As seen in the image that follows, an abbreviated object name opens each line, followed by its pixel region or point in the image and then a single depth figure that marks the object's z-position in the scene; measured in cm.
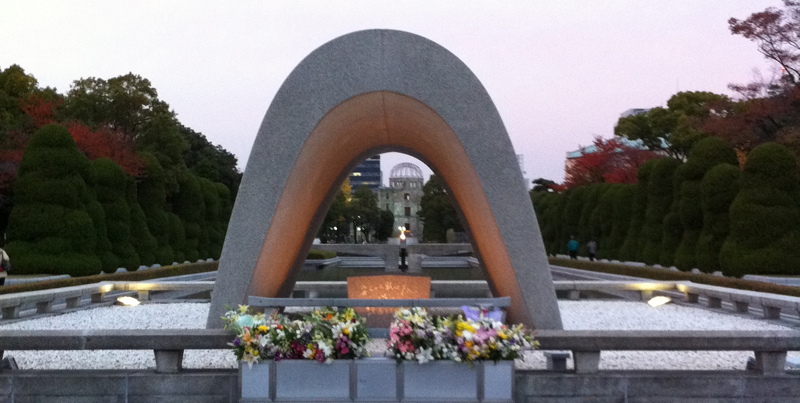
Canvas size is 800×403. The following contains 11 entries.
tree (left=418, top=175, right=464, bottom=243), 6038
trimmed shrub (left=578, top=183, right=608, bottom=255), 3034
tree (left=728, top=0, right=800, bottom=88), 2470
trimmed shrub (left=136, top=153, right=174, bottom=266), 2531
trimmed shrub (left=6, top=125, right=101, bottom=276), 1780
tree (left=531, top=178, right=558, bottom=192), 6631
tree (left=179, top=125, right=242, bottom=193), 4462
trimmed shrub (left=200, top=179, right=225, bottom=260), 3172
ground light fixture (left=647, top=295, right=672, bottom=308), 1230
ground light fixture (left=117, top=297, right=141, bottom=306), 1262
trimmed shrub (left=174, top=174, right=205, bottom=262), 2947
